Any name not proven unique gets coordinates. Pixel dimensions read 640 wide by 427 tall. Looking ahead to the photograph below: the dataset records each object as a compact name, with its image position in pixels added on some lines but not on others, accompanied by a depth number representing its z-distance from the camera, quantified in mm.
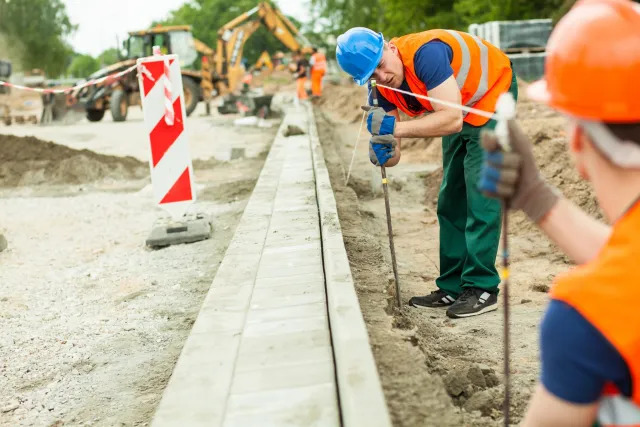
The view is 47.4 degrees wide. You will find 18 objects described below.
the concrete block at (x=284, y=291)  3863
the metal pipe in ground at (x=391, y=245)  4234
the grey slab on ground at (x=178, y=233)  6312
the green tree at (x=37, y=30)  58562
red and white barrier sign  6062
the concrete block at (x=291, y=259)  4453
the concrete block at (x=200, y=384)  2605
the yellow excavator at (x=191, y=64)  23688
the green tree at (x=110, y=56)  131375
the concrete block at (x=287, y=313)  3545
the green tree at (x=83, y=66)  135988
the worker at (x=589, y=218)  1385
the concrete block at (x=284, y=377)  2824
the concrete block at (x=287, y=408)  2545
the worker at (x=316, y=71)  26141
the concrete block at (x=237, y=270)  4168
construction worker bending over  3963
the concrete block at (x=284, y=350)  3033
